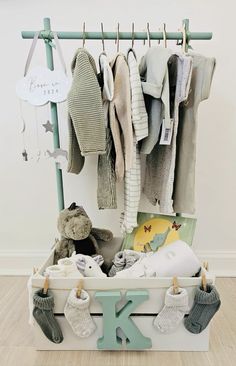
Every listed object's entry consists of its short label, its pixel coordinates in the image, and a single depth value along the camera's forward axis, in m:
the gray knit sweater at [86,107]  1.01
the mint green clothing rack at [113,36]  1.17
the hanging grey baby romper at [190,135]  1.09
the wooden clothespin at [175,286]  0.97
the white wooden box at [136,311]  0.99
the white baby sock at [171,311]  0.96
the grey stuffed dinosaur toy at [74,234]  1.23
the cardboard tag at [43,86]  1.15
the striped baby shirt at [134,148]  1.06
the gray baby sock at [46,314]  0.95
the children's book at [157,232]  1.26
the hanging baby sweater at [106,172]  1.11
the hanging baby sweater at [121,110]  1.07
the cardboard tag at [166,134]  1.11
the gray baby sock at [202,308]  0.96
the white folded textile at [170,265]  1.04
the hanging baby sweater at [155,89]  1.04
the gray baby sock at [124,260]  1.21
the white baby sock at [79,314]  0.96
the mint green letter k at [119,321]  0.97
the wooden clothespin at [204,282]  0.98
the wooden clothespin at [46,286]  0.98
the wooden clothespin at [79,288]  0.97
